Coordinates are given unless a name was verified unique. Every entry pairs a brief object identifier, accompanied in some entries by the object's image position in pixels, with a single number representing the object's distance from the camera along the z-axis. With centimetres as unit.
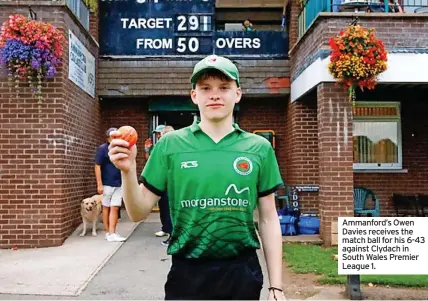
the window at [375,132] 1094
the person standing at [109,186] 827
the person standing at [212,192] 217
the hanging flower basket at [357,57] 767
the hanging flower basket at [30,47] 755
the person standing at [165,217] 757
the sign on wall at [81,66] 858
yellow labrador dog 848
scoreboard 1123
